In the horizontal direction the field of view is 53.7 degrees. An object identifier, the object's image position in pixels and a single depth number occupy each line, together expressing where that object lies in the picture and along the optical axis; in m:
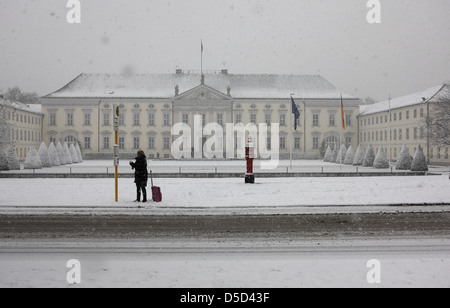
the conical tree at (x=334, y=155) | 51.73
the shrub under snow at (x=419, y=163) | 33.28
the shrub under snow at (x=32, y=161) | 37.84
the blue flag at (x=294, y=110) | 37.84
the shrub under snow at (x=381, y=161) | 38.41
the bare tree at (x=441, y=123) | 41.69
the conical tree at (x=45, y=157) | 41.62
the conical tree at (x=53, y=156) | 42.97
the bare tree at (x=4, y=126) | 47.93
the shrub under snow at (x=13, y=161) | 36.47
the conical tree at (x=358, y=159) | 44.25
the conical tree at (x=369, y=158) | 42.06
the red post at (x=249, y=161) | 22.30
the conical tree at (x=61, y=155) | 45.47
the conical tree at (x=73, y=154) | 50.50
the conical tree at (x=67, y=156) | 47.88
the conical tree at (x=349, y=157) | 46.28
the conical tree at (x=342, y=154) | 46.57
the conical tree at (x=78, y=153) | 53.45
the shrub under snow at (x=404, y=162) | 36.16
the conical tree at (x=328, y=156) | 53.82
